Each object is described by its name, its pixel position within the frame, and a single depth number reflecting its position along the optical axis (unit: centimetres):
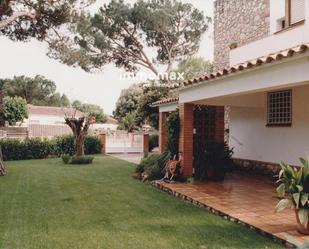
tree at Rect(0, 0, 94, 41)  1446
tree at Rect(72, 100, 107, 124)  6071
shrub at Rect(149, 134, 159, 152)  2627
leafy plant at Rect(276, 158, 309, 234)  518
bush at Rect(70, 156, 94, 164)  1764
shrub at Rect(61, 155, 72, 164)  1784
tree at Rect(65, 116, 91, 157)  1900
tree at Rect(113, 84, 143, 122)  3591
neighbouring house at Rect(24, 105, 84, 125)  5116
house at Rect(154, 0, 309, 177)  808
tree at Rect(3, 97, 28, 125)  4097
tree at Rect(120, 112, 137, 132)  3185
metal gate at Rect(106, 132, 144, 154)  2486
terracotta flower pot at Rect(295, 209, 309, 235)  530
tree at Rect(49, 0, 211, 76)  2498
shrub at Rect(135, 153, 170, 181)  1122
